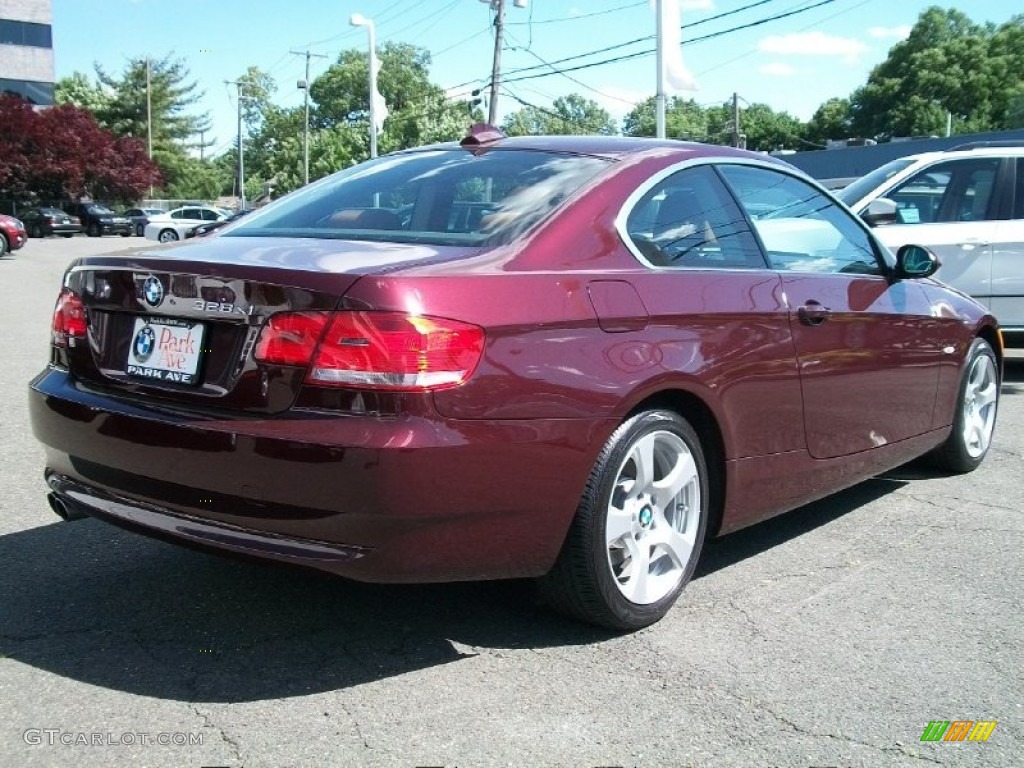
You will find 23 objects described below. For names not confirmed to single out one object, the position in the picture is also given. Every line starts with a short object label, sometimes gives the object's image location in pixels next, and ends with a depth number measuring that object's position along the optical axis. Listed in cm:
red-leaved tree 4772
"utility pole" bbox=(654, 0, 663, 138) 1630
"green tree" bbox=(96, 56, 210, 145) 8081
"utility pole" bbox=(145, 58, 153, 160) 7444
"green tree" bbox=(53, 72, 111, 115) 8062
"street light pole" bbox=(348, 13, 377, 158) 2302
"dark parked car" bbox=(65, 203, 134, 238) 4691
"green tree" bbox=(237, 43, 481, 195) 6950
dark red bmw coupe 272
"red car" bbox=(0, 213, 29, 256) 2564
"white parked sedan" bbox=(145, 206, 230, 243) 4028
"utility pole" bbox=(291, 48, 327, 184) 6241
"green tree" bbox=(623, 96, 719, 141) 10131
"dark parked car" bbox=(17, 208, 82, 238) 4231
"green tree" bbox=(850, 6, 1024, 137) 7444
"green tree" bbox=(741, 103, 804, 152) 9519
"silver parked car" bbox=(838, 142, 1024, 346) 795
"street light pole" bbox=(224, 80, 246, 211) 6817
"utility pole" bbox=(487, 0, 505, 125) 3122
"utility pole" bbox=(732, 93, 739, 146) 6543
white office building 5584
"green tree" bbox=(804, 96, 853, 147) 8700
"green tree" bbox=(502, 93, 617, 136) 11306
